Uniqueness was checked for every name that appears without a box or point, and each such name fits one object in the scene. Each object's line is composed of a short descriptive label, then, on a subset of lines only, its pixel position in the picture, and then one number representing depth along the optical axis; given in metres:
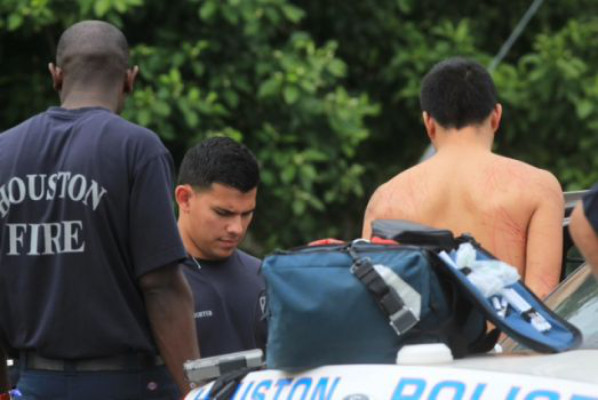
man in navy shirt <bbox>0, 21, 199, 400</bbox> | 8.94
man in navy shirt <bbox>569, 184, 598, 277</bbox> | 7.43
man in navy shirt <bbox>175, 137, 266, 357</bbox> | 9.83
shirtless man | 10.03
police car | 6.57
